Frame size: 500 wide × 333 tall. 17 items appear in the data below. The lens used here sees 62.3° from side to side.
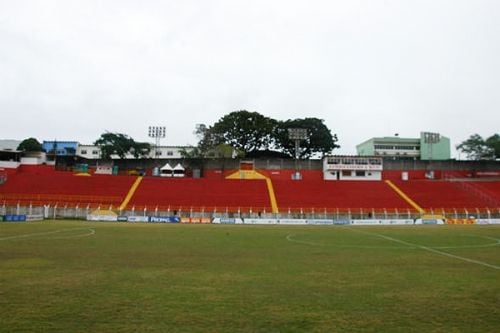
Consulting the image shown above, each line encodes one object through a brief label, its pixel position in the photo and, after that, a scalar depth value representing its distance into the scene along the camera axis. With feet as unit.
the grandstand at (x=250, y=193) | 185.78
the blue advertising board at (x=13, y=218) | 142.97
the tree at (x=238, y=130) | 321.32
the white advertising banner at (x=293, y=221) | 160.04
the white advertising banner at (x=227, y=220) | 160.84
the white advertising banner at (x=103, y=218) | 160.25
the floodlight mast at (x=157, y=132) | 325.62
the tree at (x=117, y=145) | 312.50
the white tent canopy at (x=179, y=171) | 261.24
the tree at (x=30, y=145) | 337.31
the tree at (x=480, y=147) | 324.39
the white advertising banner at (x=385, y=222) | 160.97
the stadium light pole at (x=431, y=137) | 312.71
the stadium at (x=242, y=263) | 27.09
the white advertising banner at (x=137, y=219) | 160.45
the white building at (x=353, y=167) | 255.70
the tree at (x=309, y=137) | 335.08
